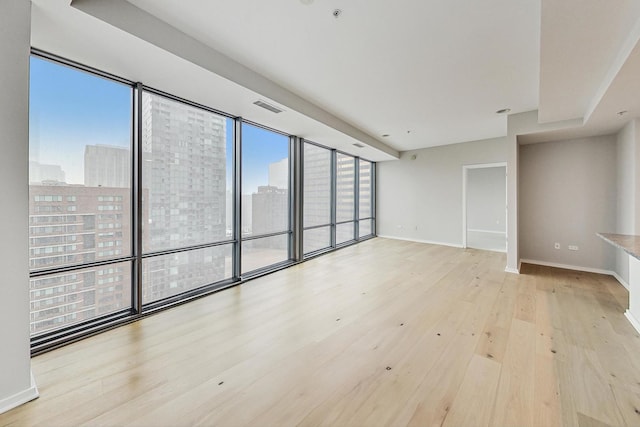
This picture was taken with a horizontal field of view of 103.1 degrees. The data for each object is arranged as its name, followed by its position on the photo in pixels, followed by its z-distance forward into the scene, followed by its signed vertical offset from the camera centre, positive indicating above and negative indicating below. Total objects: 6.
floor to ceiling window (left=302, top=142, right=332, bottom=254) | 5.70 +0.38
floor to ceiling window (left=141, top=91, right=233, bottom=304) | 3.07 +0.22
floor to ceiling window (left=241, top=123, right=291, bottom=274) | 4.28 +0.28
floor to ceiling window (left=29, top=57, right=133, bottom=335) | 2.30 +0.17
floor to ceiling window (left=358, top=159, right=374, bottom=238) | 8.21 +0.47
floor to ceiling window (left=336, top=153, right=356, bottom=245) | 7.14 +0.47
